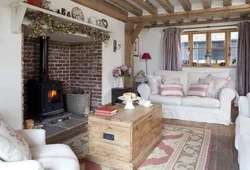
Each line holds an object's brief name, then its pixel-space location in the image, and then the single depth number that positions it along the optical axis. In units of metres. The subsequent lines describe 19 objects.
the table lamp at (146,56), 6.63
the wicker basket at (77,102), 4.49
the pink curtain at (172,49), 6.46
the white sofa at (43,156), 1.23
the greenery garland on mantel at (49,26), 2.94
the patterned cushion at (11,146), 1.29
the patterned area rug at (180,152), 2.27
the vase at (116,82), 5.18
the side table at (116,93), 4.95
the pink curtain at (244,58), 5.64
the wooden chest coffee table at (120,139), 2.19
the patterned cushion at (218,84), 4.19
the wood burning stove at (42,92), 3.68
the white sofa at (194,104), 3.89
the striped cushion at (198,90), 4.20
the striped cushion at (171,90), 4.48
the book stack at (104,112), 2.38
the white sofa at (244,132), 1.58
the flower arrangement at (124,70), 5.12
